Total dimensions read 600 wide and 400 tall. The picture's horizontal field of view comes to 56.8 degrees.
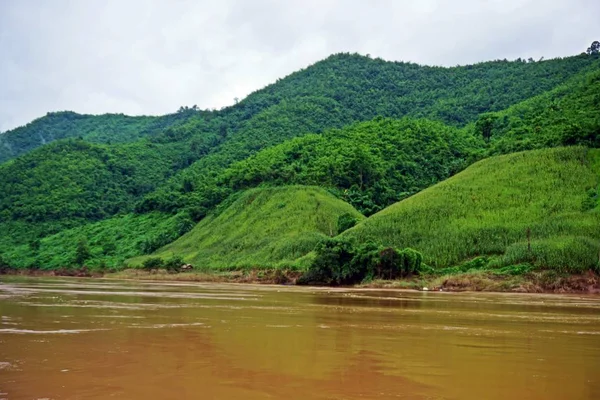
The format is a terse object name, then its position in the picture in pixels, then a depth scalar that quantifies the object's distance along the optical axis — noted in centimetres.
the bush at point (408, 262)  6091
